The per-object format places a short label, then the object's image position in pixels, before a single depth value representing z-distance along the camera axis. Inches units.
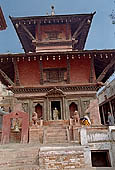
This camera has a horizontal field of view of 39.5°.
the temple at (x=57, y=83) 360.2
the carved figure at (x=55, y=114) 541.6
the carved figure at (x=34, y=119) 441.2
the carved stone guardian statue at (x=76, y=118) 439.8
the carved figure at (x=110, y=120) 520.2
